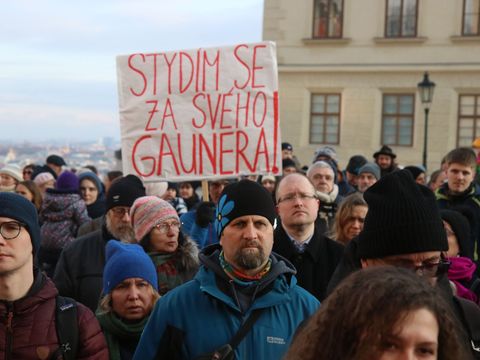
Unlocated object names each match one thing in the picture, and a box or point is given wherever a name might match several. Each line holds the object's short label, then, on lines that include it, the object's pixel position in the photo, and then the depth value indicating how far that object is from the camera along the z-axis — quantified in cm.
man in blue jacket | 331
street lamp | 1883
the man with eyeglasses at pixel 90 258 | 521
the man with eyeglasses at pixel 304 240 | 512
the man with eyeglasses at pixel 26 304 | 337
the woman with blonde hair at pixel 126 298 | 407
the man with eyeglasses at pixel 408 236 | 284
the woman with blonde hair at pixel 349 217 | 571
